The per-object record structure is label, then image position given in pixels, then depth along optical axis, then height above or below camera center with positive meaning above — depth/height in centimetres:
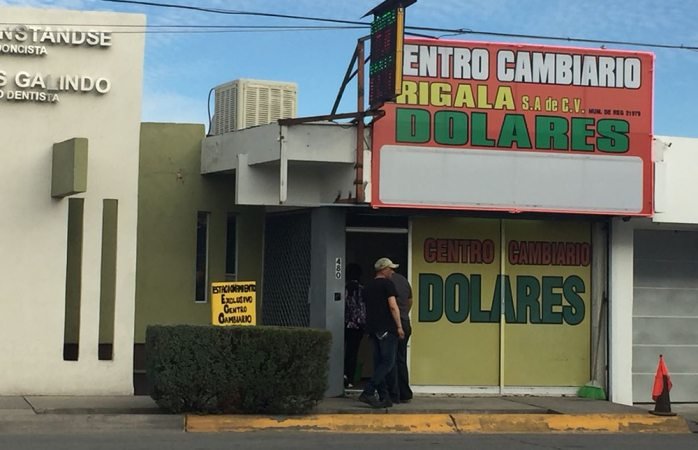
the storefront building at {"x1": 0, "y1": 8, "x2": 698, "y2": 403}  1357 +87
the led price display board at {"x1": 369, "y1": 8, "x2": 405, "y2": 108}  1312 +282
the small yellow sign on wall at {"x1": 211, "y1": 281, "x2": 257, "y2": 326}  1259 -36
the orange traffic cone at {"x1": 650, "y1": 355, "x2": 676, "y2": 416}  1346 -143
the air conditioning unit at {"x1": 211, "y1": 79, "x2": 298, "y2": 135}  1557 +257
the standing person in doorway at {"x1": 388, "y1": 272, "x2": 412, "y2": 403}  1349 -100
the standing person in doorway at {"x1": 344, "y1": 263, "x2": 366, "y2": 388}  1458 -68
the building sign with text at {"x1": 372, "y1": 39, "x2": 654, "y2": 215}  1406 +204
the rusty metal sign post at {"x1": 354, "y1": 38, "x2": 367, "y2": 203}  1386 +186
